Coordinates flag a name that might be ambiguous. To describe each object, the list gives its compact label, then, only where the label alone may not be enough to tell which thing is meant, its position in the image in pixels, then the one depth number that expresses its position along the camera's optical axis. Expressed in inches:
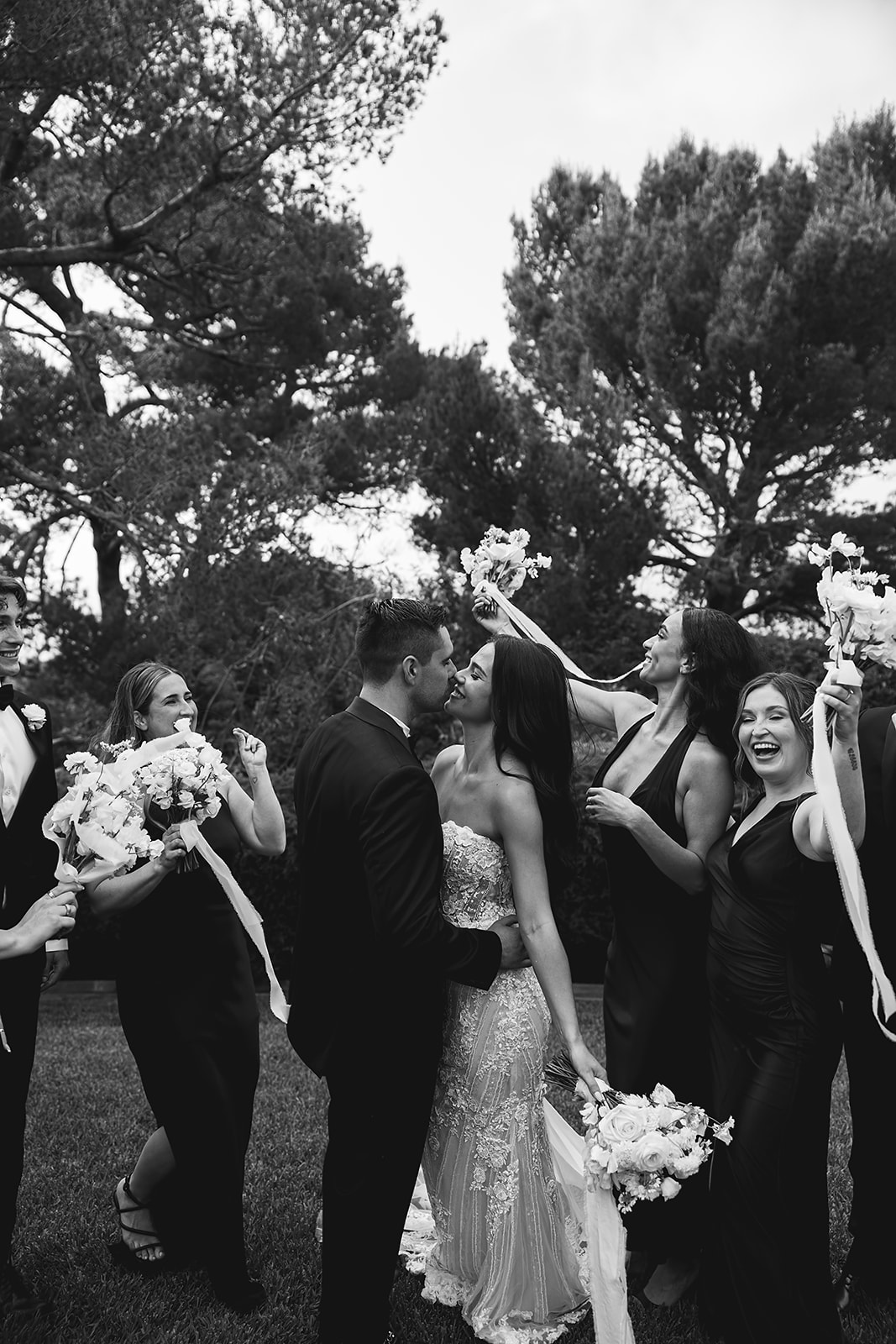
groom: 126.6
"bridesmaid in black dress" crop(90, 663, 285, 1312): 151.5
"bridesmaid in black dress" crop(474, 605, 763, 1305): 154.3
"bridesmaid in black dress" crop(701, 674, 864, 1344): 130.1
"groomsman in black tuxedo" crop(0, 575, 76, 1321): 145.9
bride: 143.1
